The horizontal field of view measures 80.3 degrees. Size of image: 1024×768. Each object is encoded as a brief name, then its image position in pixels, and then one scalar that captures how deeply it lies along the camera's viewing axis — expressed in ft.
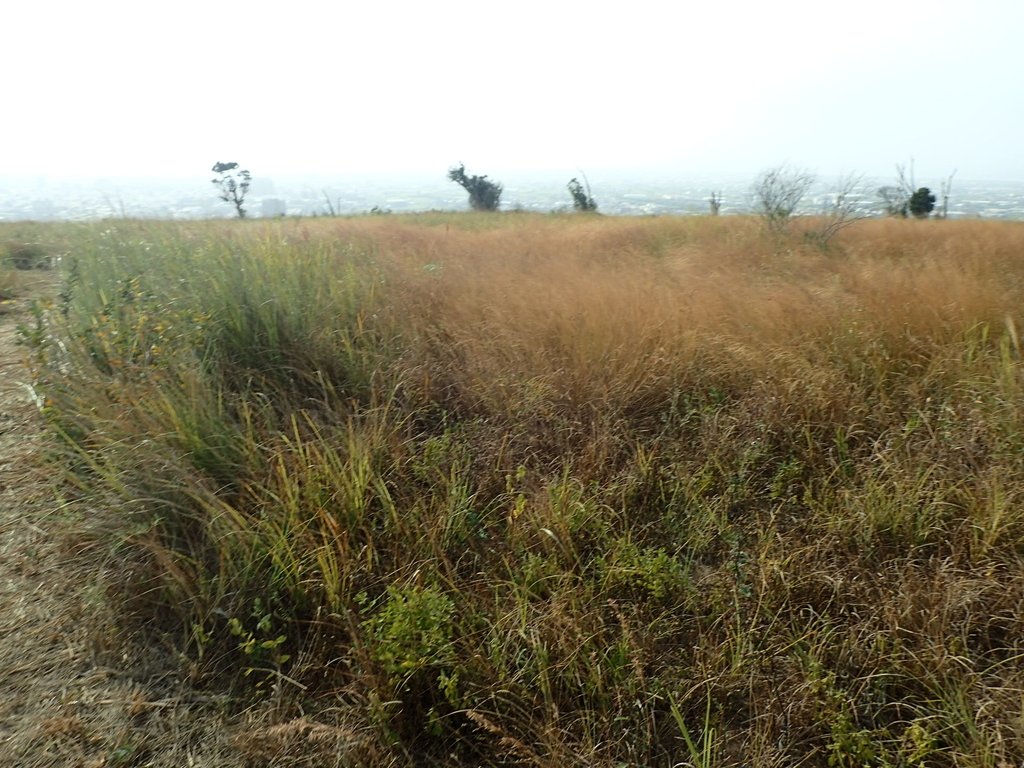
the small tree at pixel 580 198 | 58.54
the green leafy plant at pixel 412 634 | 5.90
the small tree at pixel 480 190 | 69.72
